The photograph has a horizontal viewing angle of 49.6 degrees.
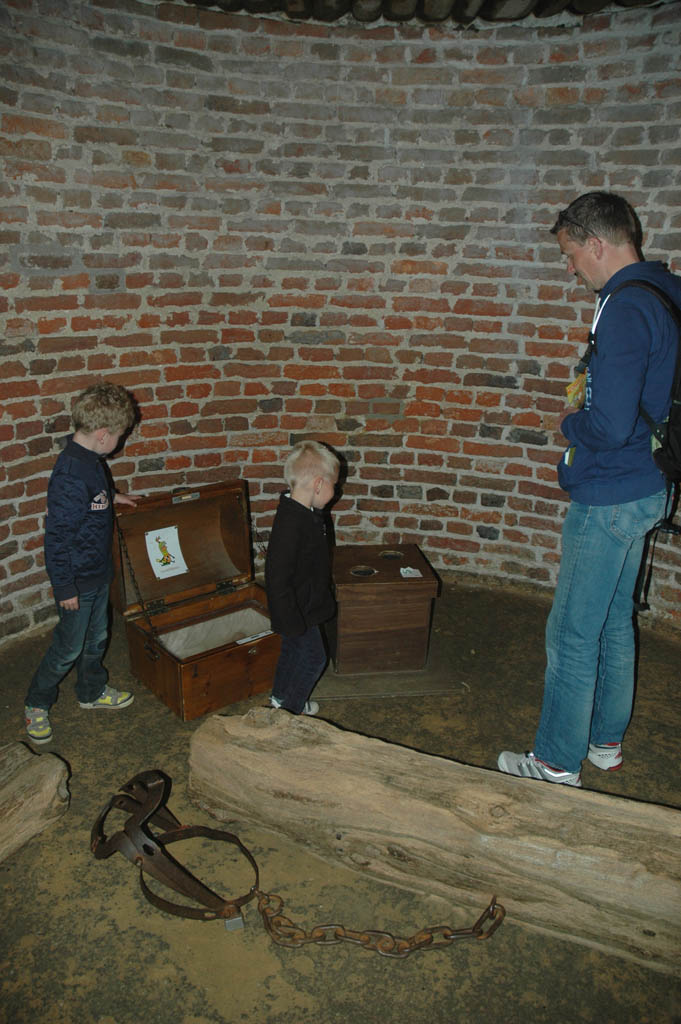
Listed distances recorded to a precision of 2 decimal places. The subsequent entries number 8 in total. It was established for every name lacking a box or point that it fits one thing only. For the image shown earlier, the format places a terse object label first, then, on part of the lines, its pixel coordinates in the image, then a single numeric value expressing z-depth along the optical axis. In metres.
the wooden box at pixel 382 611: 3.92
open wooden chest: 3.66
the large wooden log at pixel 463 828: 2.37
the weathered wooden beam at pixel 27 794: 2.81
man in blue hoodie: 2.60
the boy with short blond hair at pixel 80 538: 3.32
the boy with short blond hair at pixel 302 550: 3.25
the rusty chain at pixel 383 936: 2.52
